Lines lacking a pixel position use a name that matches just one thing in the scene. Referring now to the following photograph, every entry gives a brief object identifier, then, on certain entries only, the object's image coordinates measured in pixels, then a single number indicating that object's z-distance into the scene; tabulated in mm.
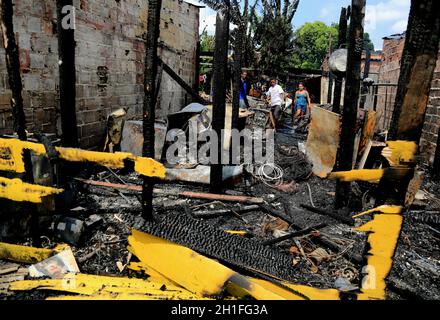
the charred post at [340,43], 6196
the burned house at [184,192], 2273
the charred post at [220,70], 4535
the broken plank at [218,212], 4227
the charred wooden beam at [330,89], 15111
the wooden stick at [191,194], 4730
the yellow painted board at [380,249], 1985
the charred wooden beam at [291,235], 3512
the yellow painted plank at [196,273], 2209
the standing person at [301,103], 14070
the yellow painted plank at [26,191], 2677
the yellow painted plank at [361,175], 1921
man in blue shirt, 10883
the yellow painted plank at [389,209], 1939
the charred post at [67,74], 4691
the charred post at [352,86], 4305
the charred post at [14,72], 2619
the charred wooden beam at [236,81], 5953
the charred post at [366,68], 13791
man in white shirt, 11719
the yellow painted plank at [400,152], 1840
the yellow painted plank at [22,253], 2850
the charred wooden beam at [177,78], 7607
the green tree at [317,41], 55281
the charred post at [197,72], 11594
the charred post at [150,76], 2257
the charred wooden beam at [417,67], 1688
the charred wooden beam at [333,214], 4230
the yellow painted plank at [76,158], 2301
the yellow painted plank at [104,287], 2365
